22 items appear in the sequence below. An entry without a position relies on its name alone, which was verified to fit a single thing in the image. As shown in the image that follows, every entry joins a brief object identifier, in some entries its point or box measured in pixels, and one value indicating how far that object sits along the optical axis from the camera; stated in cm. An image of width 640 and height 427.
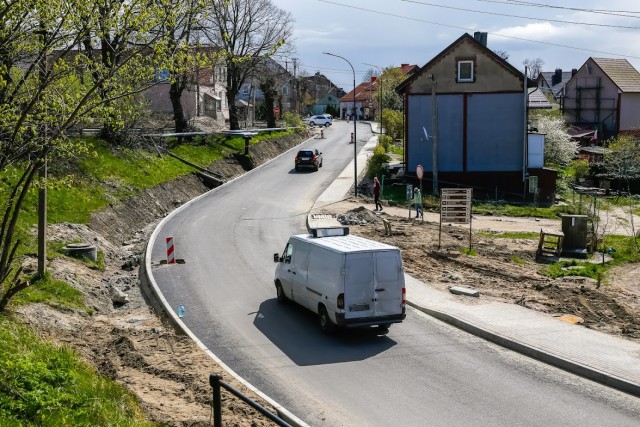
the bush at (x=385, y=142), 5350
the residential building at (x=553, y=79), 11608
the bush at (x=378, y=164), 4569
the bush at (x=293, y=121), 7703
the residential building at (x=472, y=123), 4391
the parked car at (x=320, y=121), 9550
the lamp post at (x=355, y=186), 4003
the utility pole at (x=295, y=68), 11352
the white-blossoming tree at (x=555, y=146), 5706
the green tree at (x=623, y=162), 5022
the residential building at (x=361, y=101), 12232
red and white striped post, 2402
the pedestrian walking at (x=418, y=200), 3441
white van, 1558
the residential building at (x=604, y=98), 7794
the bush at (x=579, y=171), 5252
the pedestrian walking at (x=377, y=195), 3647
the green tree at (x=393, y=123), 7044
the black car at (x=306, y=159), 5031
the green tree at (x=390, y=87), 9416
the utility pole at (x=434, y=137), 4100
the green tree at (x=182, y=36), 1012
